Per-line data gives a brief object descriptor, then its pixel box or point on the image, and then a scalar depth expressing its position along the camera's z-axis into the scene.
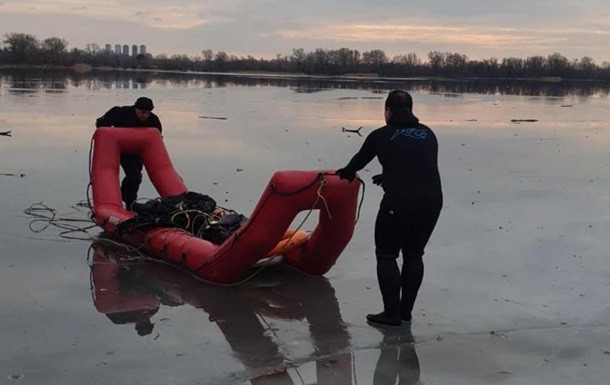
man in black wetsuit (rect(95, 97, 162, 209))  8.71
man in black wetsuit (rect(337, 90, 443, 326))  5.25
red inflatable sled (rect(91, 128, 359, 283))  5.87
